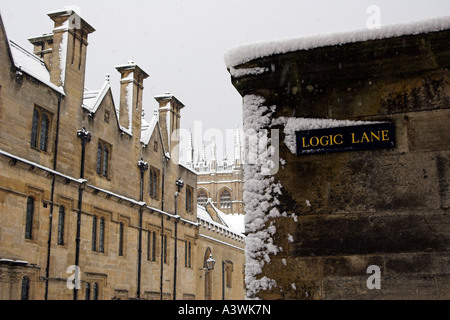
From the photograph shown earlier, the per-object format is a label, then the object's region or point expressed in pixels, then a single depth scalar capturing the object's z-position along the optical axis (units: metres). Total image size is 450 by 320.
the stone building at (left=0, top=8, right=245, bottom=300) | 19.31
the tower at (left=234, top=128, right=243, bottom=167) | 87.57
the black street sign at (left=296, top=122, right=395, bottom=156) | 4.18
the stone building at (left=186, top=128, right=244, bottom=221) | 84.25
